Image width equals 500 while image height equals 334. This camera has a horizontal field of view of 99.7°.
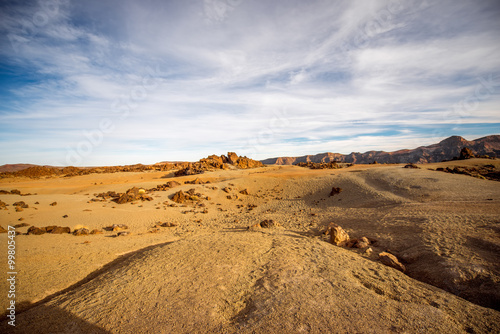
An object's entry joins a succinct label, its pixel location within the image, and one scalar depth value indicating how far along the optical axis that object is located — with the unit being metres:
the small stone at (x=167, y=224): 10.40
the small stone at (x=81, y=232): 8.37
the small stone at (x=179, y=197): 14.90
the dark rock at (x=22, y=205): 11.40
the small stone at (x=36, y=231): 8.16
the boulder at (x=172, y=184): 18.18
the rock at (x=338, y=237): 6.71
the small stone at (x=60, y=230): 8.42
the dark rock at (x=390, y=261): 4.90
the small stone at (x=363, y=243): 6.29
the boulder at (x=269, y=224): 9.17
